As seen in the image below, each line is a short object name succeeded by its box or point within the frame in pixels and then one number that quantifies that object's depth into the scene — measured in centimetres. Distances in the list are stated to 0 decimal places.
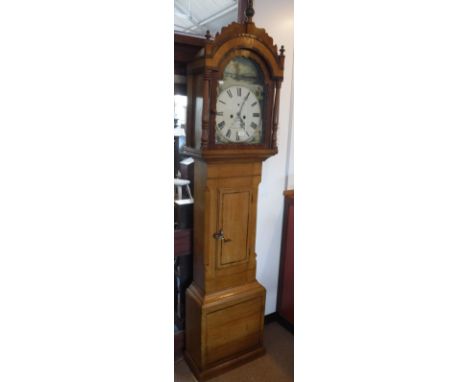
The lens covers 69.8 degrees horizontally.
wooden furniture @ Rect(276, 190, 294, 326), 191
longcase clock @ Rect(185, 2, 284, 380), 134
